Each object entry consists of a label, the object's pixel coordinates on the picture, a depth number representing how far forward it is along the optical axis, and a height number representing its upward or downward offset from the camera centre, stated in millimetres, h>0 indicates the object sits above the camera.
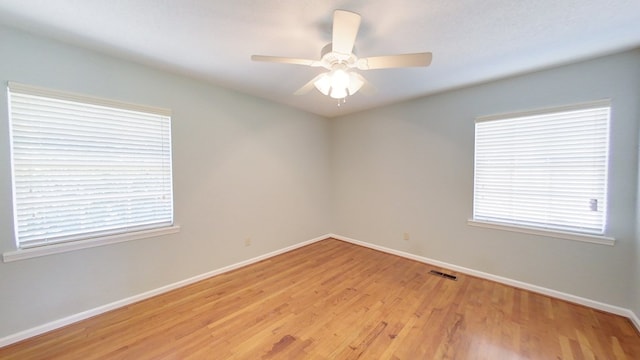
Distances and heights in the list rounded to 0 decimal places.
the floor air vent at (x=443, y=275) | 2788 -1266
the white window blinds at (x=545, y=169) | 2143 +61
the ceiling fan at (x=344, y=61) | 1338 +797
